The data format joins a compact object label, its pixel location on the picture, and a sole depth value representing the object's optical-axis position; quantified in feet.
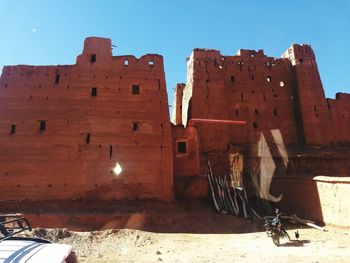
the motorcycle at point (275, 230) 36.65
